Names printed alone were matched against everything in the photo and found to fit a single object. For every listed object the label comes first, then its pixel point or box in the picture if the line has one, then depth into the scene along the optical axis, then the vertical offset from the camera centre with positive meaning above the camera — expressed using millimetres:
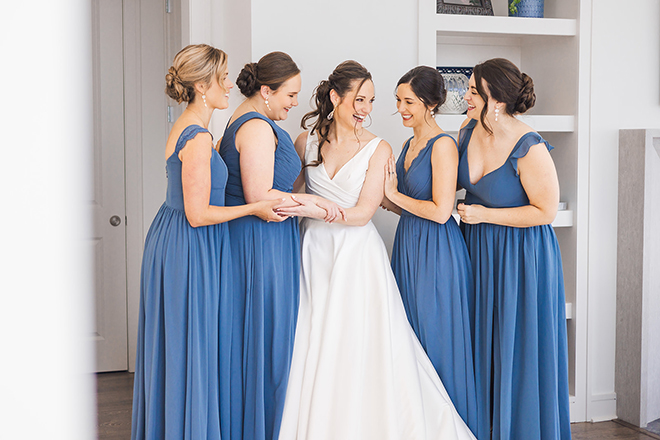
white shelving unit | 2953 +579
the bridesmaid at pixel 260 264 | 2133 -244
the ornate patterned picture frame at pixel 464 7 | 3086 +1144
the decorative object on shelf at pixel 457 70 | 3191 +811
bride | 2146 -475
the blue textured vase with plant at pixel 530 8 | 3090 +1135
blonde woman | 1978 -266
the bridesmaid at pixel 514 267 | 2242 -267
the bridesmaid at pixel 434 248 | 2320 -193
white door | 3592 +128
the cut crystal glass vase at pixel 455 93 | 2955 +618
